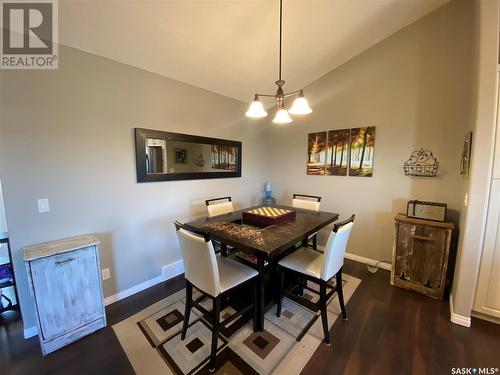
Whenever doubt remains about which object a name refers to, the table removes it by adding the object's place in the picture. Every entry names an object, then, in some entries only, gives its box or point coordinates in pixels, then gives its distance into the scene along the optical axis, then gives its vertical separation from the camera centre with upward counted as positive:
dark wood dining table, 1.51 -0.56
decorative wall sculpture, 2.41 +0.06
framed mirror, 2.26 +0.13
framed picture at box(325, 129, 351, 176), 3.00 +0.24
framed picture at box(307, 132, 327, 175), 3.24 +0.24
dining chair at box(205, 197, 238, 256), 2.52 -0.52
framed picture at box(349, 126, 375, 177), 2.80 +0.24
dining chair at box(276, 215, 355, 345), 1.59 -0.85
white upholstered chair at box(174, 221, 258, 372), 1.42 -0.87
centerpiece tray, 2.01 -0.50
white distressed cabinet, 1.53 -0.98
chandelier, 1.76 +0.52
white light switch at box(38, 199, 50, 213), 1.70 -0.33
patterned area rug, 1.46 -1.41
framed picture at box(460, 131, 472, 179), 1.83 +0.12
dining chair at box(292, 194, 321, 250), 2.75 -0.48
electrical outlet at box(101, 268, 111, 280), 2.07 -1.09
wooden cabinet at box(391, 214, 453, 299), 2.14 -0.94
